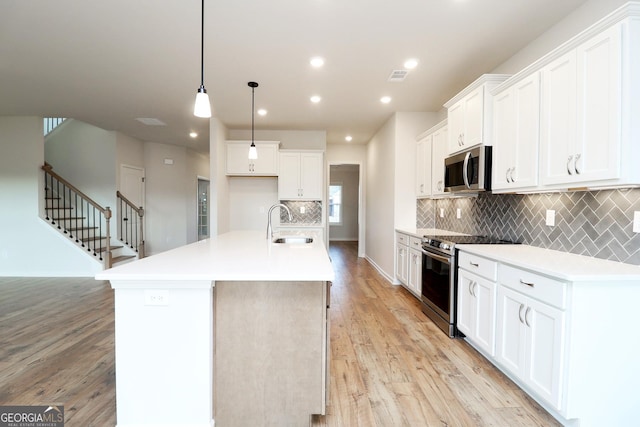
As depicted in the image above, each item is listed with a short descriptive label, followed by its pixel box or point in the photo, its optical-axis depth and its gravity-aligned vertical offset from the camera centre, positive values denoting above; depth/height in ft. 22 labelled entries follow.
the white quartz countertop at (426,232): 12.59 -1.09
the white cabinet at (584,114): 5.56 +1.88
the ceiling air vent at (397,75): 11.28 +4.88
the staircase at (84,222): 18.12 -1.14
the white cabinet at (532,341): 5.58 -2.69
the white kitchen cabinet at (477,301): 7.54 -2.47
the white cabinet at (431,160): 12.63 +2.04
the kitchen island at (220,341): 5.24 -2.38
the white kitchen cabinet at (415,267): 12.30 -2.46
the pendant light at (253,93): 12.39 +4.84
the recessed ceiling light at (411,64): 10.44 +4.92
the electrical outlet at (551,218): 8.12 -0.27
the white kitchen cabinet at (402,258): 13.88 -2.39
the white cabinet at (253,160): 18.29 +2.69
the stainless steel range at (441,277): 9.43 -2.31
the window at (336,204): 36.58 +0.25
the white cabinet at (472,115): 9.26 +2.99
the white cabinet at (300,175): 18.42 +1.83
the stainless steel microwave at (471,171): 9.40 +1.18
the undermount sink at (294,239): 10.85 -1.19
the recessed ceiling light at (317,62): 10.29 +4.89
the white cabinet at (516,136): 7.50 +1.89
